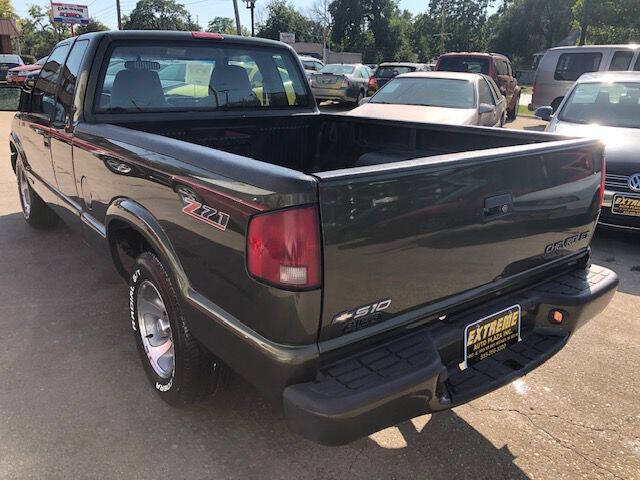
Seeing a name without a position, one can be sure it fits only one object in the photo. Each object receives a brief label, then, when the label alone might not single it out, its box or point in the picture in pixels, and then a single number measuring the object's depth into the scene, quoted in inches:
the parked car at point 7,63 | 928.9
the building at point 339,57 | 2275.2
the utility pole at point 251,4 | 1482.5
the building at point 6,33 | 1633.9
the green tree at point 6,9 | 2265.9
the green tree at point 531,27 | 2470.5
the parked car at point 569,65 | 461.7
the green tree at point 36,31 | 3334.2
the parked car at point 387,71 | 695.1
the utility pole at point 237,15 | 1266.0
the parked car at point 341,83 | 728.3
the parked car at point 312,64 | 948.0
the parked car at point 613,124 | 199.9
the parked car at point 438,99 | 316.5
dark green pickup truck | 70.3
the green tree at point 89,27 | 2758.4
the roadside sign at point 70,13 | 1706.4
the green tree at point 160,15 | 3123.5
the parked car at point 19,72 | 732.4
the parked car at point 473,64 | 533.6
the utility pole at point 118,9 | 1771.7
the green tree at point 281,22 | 2933.1
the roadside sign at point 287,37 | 1537.9
